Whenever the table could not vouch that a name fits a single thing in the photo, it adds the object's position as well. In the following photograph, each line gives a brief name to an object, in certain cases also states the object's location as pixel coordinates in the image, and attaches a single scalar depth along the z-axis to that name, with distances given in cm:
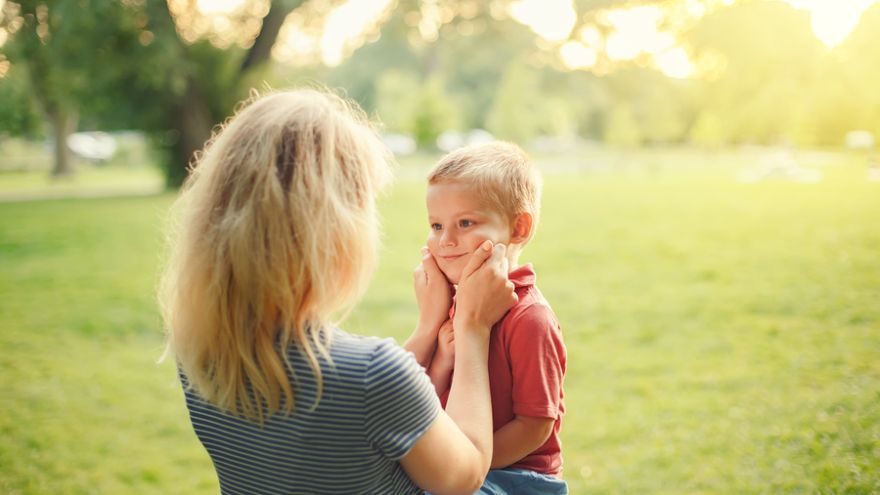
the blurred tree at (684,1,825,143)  1922
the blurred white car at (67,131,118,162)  3809
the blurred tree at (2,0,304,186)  1656
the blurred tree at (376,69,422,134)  3734
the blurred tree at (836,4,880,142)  981
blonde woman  140
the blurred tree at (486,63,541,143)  3491
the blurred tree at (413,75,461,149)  3203
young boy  178
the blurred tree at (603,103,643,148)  3588
